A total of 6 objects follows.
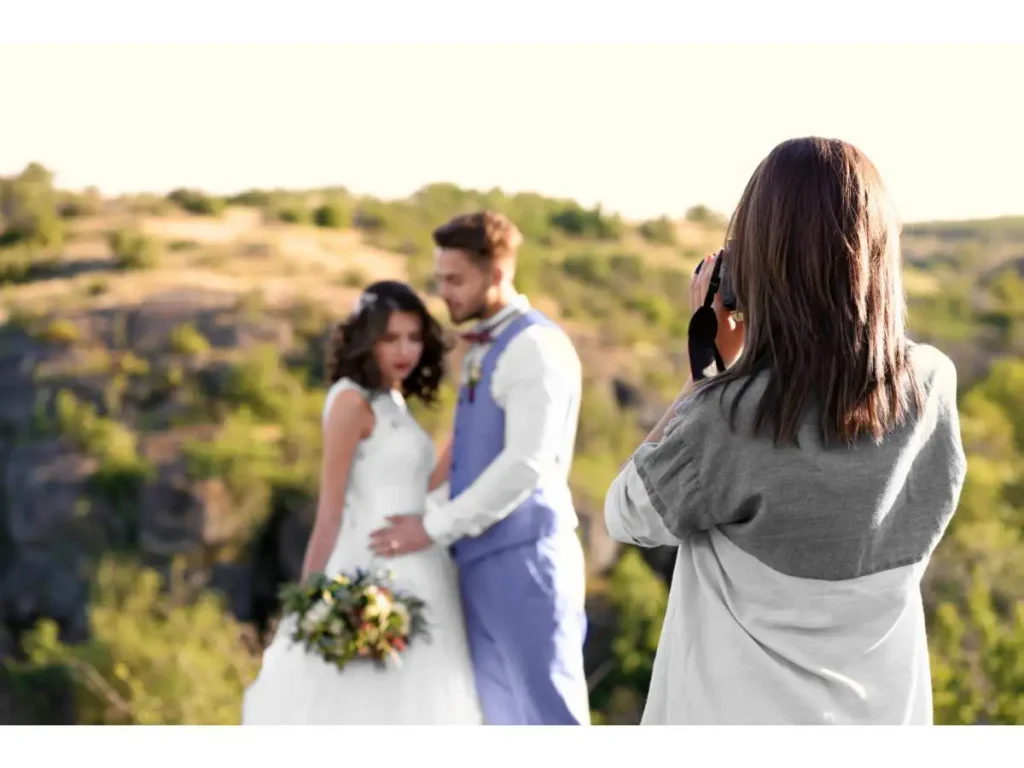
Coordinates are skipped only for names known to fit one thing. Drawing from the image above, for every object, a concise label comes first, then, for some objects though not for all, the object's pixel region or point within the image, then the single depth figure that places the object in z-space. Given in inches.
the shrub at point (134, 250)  759.1
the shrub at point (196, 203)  850.1
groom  148.7
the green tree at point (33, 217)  785.6
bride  150.3
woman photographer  67.8
